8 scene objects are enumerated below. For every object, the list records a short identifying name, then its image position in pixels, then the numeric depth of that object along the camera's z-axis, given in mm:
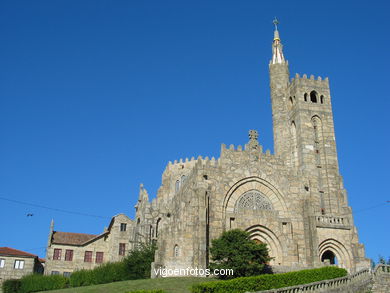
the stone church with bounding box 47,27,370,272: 33688
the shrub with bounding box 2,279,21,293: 41219
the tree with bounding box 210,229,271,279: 28562
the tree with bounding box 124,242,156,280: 36781
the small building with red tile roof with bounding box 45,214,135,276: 52594
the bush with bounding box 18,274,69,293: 40719
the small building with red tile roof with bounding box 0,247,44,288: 48594
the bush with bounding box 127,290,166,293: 21919
